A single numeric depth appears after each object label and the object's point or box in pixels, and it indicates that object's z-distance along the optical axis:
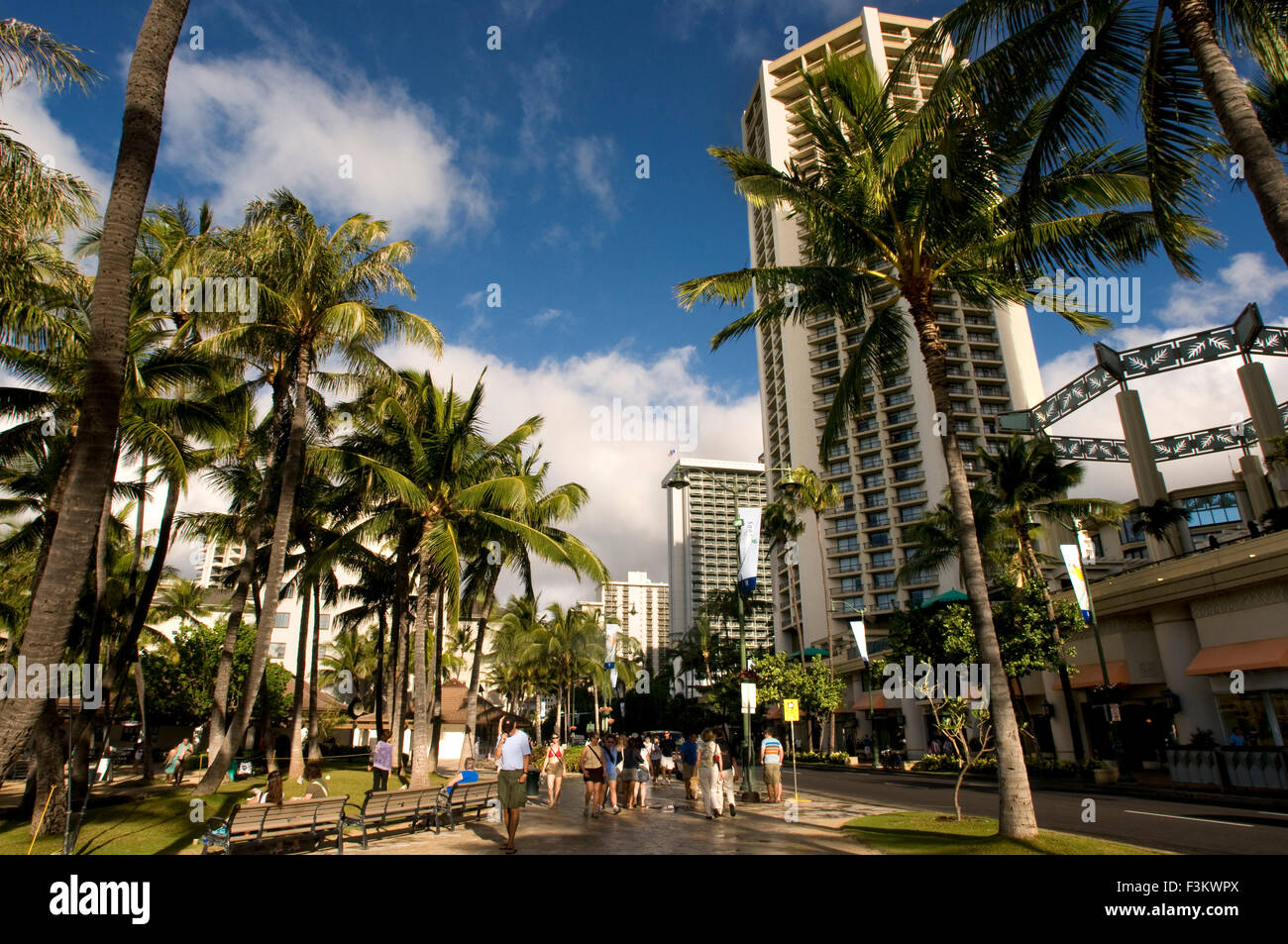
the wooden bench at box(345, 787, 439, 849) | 10.86
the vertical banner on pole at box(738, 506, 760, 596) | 18.98
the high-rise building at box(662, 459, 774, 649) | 157.12
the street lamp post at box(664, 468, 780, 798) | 18.52
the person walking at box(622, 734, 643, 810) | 16.55
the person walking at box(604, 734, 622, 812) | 15.98
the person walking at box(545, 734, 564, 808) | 16.50
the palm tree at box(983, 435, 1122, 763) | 28.72
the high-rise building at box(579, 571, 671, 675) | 153.35
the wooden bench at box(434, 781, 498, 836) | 12.44
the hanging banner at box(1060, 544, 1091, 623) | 21.52
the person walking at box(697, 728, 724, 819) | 14.64
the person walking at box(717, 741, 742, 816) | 15.05
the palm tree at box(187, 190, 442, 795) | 16.20
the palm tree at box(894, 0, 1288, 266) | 8.12
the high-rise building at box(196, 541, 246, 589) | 118.62
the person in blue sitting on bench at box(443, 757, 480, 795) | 16.45
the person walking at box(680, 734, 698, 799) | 18.67
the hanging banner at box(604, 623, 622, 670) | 37.26
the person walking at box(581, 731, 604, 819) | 14.49
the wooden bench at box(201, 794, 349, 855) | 9.30
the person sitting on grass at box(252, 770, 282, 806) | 11.77
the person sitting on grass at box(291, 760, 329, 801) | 11.77
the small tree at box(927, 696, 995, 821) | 15.13
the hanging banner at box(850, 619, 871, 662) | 31.24
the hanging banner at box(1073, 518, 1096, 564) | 33.22
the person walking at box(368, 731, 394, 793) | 16.41
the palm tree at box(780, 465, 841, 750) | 44.66
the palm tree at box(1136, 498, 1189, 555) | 32.88
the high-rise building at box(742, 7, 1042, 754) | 72.00
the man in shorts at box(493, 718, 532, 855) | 10.28
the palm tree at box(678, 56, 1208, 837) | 10.55
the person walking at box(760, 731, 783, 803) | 16.98
